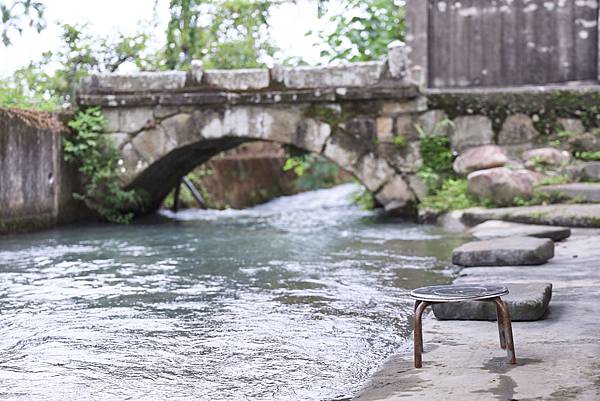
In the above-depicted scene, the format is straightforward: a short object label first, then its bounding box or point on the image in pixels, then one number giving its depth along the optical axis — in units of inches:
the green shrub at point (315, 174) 625.3
